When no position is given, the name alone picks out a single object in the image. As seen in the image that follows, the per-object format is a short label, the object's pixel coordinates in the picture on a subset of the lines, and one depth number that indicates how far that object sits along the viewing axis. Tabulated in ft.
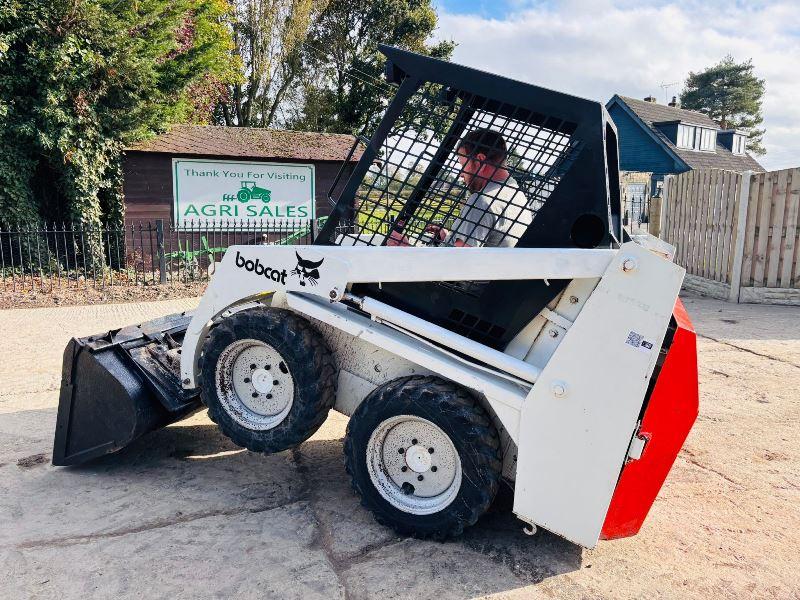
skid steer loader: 8.49
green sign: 42.50
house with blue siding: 99.66
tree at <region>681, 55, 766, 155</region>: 178.29
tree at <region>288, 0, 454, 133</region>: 80.94
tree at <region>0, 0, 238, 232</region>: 35.35
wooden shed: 41.45
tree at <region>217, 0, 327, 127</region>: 70.18
